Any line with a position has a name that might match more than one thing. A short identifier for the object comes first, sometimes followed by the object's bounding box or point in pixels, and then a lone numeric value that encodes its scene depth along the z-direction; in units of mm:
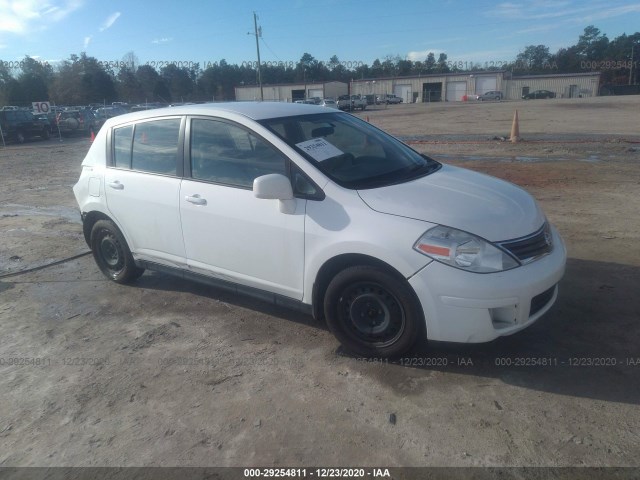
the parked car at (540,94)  71250
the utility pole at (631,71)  95250
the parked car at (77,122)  28141
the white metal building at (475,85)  74062
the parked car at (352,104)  49719
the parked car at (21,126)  25195
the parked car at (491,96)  70438
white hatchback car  3084
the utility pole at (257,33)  51444
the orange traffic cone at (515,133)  15282
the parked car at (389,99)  72562
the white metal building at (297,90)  74812
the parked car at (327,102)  41938
